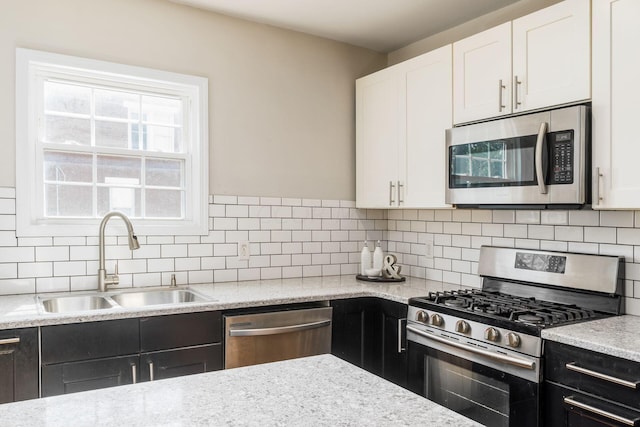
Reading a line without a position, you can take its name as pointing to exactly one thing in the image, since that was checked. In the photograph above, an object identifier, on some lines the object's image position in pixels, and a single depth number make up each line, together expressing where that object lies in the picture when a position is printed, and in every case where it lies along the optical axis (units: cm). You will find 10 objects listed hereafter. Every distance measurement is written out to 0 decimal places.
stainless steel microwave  213
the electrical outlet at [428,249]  338
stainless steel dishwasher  245
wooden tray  321
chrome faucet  265
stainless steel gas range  203
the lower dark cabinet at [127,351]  207
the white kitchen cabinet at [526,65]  218
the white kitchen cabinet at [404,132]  288
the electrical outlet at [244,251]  317
